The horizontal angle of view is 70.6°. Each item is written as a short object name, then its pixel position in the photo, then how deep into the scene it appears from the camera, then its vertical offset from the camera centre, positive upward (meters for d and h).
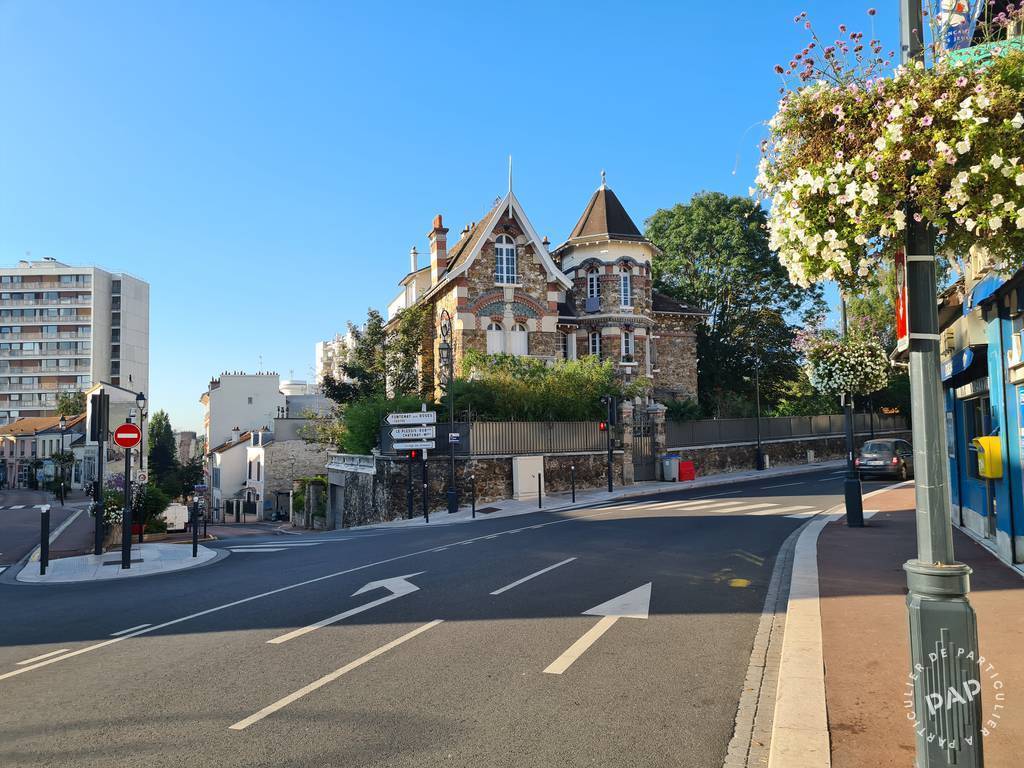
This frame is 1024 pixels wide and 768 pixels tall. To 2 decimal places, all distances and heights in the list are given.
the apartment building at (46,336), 88.50 +12.82
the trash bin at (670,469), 31.16 -1.61
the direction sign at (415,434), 24.72 +0.04
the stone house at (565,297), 34.12 +6.79
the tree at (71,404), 78.31 +4.01
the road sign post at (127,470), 14.09 -0.63
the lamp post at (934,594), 3.58 -0.84
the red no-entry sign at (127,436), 14.52 +0.07
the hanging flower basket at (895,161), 3.87 +1.46
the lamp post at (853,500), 14.45 -1.43
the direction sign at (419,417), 24.73 +0.61
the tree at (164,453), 56.78 -1.43
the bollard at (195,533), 15.72 -2.06
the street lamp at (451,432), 25.08 +0.09
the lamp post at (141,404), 18.08 +0.87
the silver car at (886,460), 26.30 -1.15
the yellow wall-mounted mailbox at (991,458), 9.60 -0.41
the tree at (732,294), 44.59 +8.61
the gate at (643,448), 31.58 -0.71
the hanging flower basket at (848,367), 16.23 +1.41
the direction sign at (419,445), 24.66 -0.34
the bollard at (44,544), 13.47 -1.94
